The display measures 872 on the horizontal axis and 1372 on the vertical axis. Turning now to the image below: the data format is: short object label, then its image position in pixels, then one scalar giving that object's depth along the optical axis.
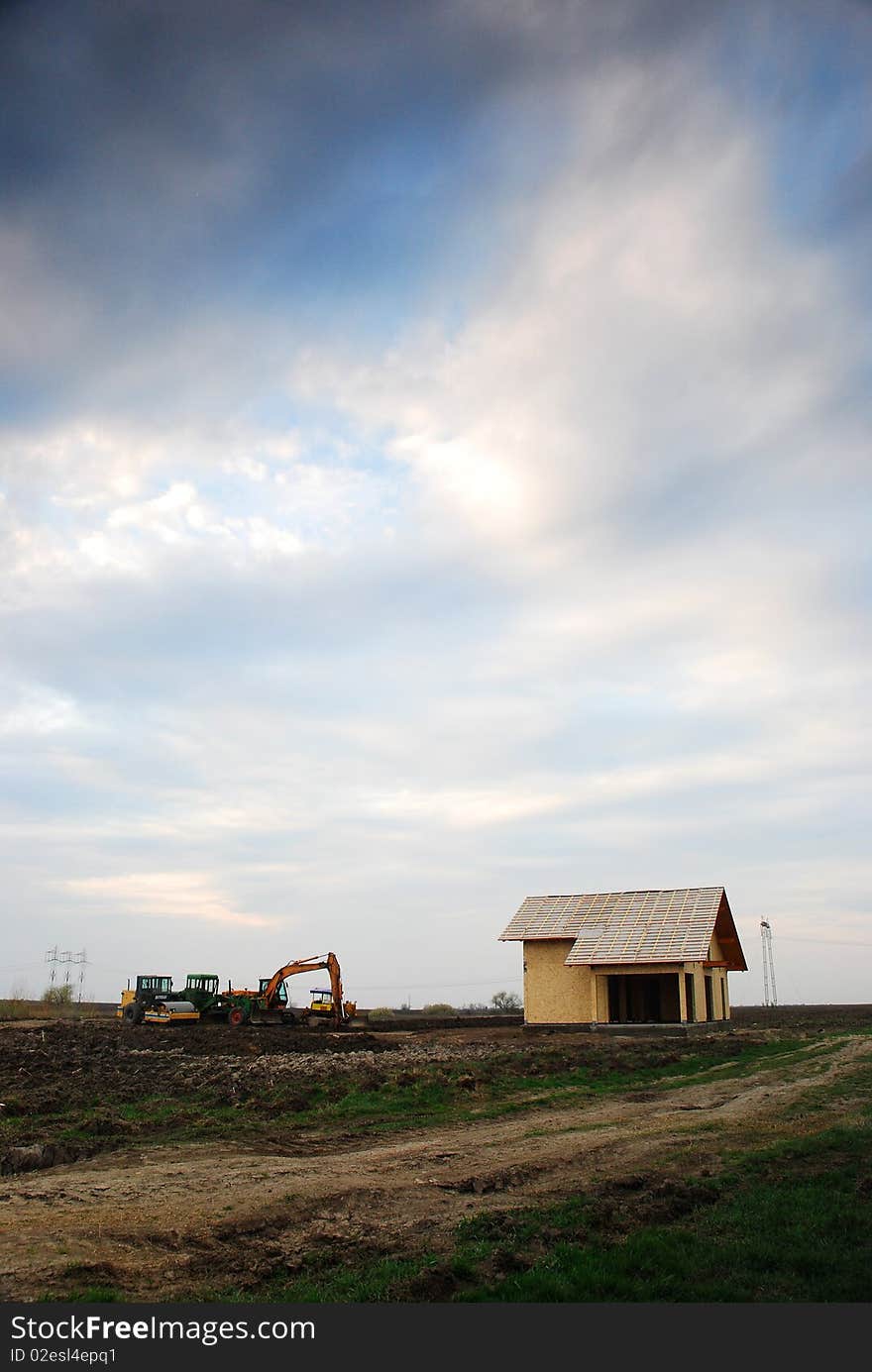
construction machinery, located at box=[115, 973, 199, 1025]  42.44
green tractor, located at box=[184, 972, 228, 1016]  43.97
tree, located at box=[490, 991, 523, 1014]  113.23
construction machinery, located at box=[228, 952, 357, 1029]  42.97
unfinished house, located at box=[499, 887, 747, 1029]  37.69
